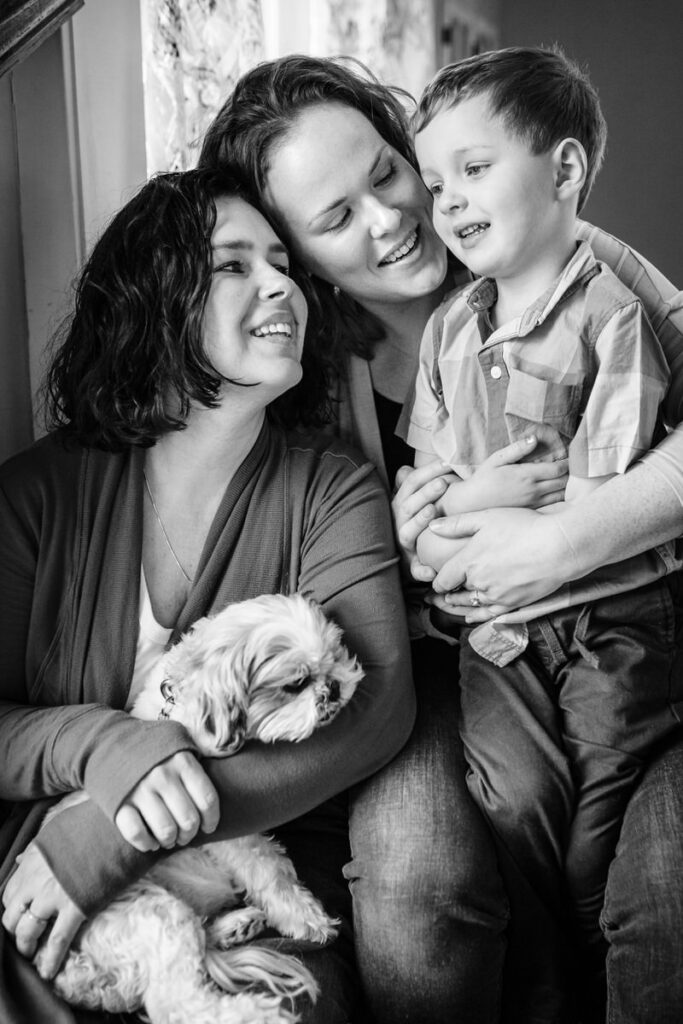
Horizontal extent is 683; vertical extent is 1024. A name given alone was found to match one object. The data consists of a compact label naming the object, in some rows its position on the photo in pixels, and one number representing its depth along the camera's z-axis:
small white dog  1.12
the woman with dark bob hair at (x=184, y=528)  1.22
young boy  1.27
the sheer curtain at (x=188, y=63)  1.79
